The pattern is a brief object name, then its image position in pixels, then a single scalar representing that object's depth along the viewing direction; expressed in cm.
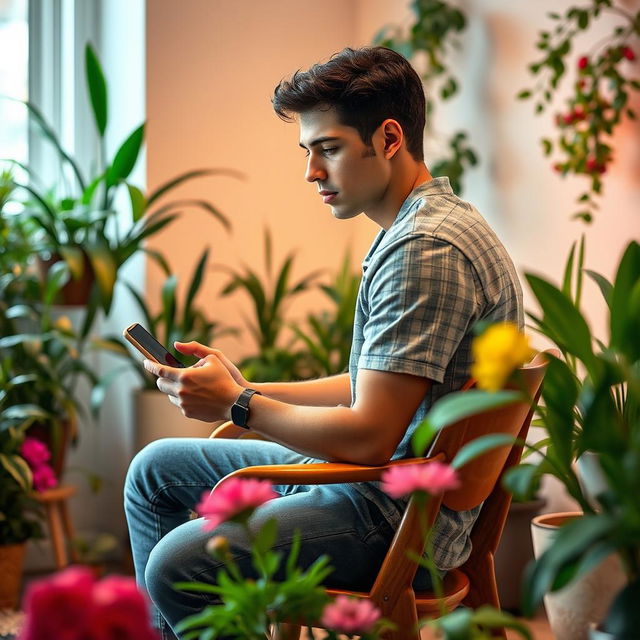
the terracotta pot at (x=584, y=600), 197
